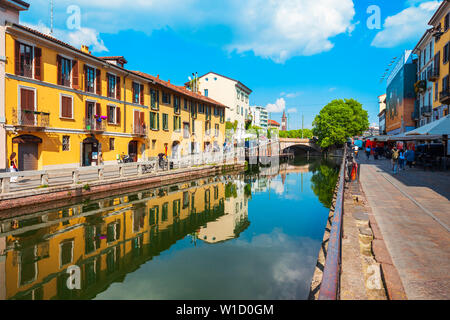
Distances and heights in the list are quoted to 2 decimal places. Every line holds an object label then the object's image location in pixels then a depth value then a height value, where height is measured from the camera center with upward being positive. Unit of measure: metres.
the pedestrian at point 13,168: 13.07 -0.81
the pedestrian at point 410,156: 20.50 -0.15
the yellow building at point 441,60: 23.22 +8.66
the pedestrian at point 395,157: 16.91 -0.19
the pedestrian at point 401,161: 18.56 -0.50
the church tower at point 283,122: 157.69 +18.09
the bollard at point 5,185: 11.34 -1.41
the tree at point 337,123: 52.84 +5.94
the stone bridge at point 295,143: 61.03 +2.40
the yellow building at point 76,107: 16.47 +3.52
